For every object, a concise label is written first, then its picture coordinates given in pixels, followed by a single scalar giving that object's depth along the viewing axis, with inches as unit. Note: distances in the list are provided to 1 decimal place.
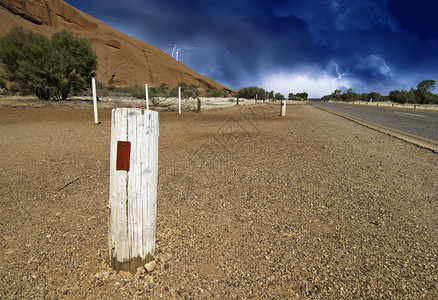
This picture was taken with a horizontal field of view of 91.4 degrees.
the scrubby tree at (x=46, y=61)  607.5
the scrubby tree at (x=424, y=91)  2202.8
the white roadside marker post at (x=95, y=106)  340.1
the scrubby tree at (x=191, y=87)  2025.8
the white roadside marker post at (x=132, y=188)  58.8
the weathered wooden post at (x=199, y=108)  578.1
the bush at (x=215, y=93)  1606.8
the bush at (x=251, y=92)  1893.5
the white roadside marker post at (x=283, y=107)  486.6
